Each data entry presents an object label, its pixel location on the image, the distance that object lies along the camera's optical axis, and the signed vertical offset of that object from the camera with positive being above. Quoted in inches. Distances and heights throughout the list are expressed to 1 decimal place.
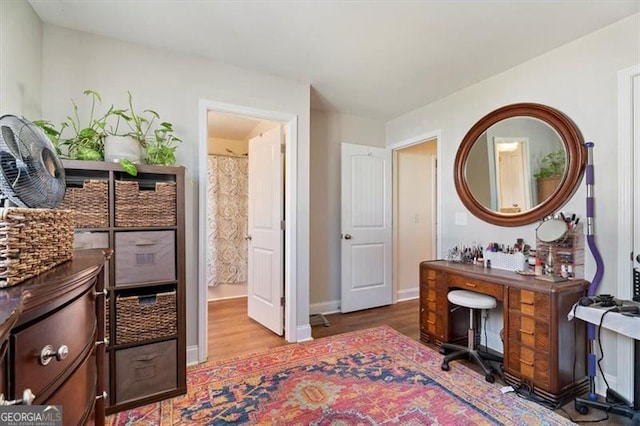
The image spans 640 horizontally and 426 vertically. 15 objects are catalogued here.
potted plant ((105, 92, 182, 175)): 76.5 +19.4
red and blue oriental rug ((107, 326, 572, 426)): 69.2 -47.1
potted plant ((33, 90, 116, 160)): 73.5 +19.4
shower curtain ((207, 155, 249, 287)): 172.6 -4.2
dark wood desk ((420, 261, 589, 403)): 74.4 -31.4
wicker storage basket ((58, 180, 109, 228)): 70.4 +2.0
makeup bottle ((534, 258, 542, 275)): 89.1 -16.5
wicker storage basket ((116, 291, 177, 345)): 73.5 -26.3
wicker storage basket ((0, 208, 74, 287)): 26.4 -3.0
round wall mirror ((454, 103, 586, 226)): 89.7 +16.1
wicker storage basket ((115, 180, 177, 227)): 74.8 +1.7
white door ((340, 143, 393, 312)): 147.4 -7.7
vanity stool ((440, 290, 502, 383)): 89.2 -39.4
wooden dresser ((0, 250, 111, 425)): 22.5 -11.7
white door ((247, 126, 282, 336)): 119.0 -8.0
